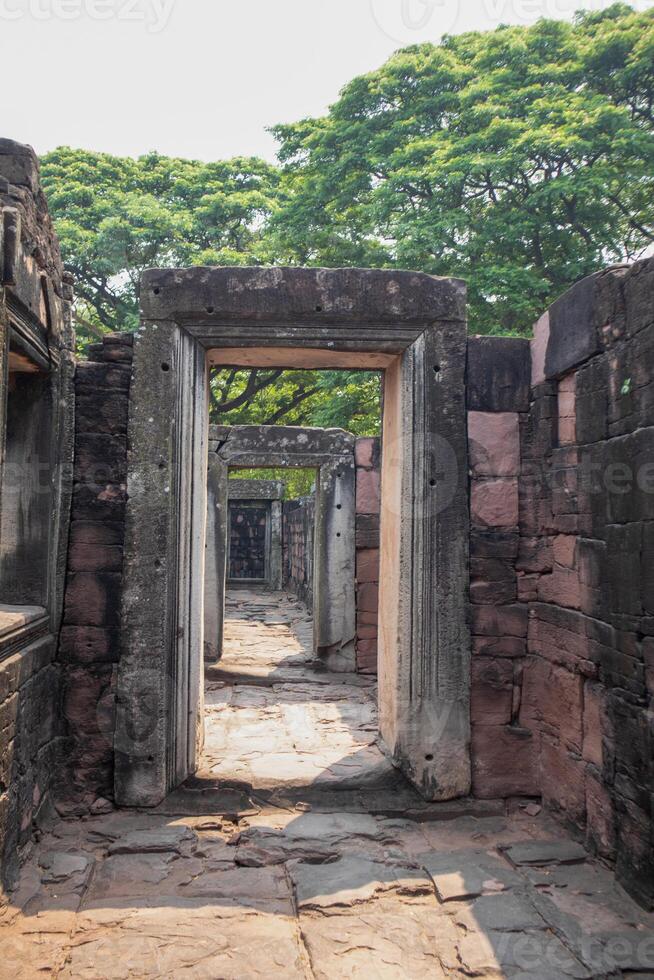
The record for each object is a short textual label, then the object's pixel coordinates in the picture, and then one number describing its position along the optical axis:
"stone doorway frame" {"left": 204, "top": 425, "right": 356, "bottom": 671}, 7.82
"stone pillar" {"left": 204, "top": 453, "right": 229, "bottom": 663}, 7.96
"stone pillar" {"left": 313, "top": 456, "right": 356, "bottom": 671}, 7.81
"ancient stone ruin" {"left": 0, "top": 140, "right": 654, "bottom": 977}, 3.72
